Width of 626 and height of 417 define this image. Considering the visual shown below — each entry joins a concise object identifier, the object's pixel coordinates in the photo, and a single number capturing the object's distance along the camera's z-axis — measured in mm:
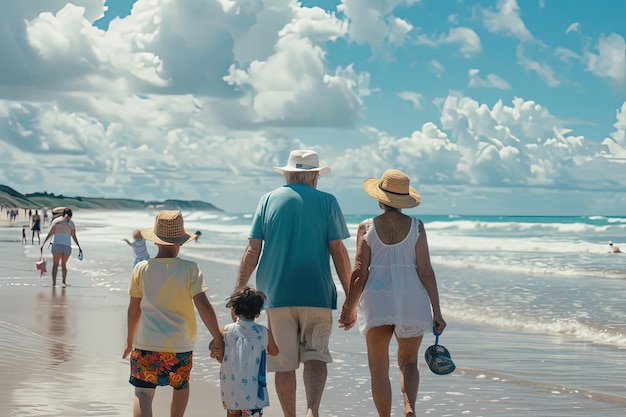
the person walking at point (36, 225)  34094
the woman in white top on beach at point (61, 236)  15297
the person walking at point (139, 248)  13531
